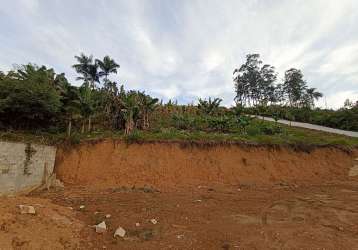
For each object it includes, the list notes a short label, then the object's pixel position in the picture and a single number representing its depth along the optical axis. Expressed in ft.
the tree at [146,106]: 66.69
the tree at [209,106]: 85.71
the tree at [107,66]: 115.65
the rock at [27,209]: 25.40
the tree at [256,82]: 157.69
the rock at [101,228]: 24.54
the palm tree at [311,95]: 159.33
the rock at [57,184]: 45.73
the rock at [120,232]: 24.00
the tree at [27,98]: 50.52
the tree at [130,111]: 61.57
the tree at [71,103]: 58.85
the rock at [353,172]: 55.78
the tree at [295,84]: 153.89
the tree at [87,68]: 114.73
